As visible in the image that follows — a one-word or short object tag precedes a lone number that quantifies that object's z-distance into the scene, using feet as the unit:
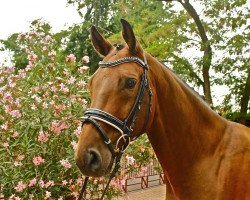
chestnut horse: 8.13
